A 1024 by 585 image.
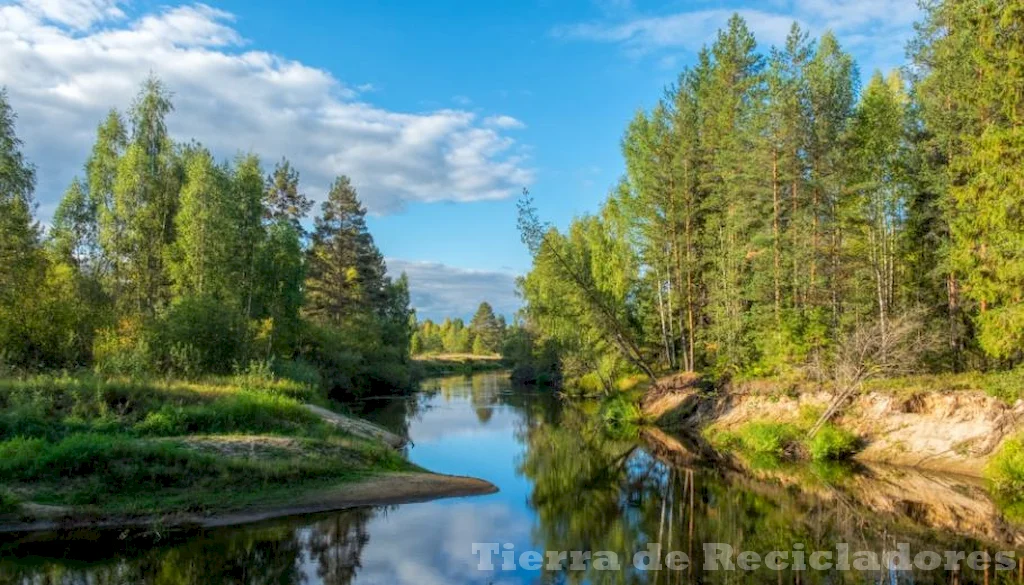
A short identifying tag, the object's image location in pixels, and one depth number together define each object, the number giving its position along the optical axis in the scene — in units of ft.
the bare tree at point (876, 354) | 85.71
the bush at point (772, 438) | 92.12
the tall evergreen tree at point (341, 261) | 196.24
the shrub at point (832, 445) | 87.40
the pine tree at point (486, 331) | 488.85
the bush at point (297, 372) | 127.20
